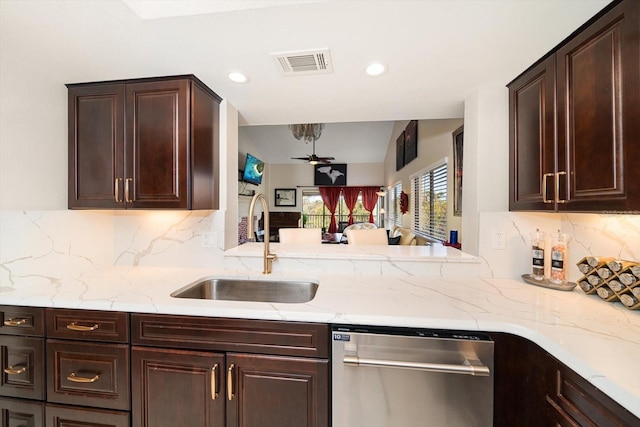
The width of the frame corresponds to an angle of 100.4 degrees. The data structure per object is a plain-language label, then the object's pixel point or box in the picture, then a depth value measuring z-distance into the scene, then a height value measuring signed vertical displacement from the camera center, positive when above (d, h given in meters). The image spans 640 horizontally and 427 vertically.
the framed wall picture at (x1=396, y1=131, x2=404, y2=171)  5.31 +1.26
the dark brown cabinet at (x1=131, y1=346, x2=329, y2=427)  1.08 -0.73
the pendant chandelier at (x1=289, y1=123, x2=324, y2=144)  5.62 +1.77
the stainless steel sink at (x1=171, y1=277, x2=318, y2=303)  1.62 -0.48
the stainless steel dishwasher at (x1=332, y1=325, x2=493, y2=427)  1.00 -0.63
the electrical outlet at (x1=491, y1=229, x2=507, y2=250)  1.61 -0.17
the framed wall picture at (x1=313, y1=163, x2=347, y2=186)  7.82 +1.14
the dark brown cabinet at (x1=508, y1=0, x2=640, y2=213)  0.90 +0.37
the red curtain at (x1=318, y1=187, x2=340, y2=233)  8.03 +0.48
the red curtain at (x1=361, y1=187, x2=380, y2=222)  7.90 +0.43
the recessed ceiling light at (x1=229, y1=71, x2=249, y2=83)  1.49 +0.78
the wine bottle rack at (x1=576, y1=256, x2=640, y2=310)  1.09 -0.30
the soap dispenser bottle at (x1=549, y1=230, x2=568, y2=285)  1.38 -0.26
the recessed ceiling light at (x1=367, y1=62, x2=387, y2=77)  1.39 +0.77
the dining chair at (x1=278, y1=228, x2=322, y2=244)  2.33 -0.20
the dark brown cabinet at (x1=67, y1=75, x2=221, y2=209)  1.51 +0.41
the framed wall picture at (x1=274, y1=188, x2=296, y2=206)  8.00 +0.47
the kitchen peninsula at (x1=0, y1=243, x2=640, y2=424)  0.82 -0.40
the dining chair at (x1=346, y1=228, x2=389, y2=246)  2.34 -0.22
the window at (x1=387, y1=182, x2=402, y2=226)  6.03 +0.21
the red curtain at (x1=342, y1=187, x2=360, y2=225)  8.02 +0.50
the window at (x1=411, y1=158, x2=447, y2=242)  3.25 +0.16
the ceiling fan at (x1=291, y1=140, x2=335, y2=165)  5.94 +1.21
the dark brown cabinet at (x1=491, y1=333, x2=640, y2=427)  0.70 -0.57
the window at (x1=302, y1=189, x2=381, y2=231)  8.12 +0.02
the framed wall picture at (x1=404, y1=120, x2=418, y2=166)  4.30 +1.22
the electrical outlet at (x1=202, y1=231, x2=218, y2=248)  1.80 -0.17
